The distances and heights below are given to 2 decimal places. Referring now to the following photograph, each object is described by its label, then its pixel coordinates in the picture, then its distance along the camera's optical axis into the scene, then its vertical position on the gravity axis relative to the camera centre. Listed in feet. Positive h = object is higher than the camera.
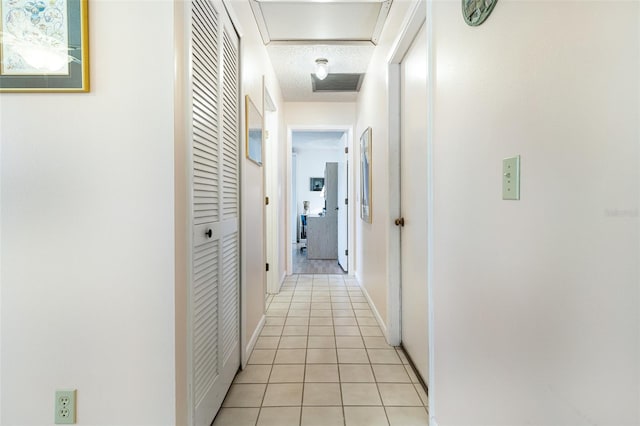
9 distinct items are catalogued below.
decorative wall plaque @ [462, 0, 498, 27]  3.21 +1.98
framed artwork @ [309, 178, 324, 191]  28.04 +1.44
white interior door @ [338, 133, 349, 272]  15.48 -0.51
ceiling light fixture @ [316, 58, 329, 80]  10.10 +4.16
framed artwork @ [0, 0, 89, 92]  3.65 +1.75
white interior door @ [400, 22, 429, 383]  6.06 -0.05
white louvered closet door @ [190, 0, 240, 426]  4.28 -0.12
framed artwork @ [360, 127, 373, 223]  10.37 +0.85
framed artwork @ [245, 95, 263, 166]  7.00 +1.59
